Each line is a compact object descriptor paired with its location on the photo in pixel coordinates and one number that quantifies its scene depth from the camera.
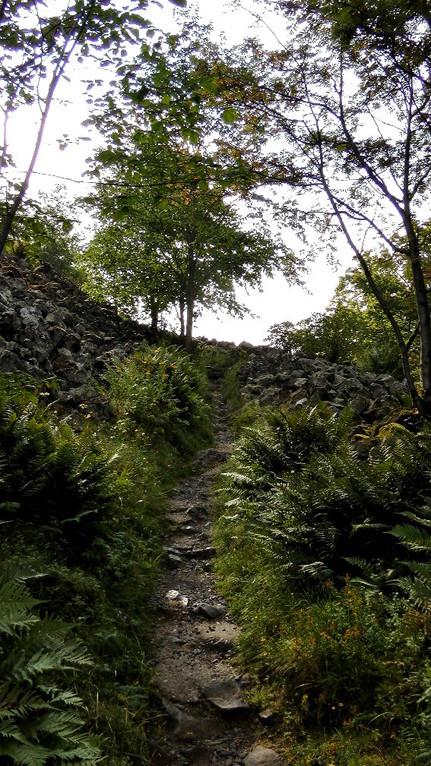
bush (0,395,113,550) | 4.97
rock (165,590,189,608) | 5.50
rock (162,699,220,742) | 3.70
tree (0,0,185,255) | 3.61
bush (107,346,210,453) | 10.07
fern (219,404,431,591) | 4.80
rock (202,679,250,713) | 3.94
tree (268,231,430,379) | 16.72
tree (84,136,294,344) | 17.89
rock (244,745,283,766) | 3.35
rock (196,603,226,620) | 5.31
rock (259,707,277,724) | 3.74
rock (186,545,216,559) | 6.71
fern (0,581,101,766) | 2.46
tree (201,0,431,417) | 7.94
